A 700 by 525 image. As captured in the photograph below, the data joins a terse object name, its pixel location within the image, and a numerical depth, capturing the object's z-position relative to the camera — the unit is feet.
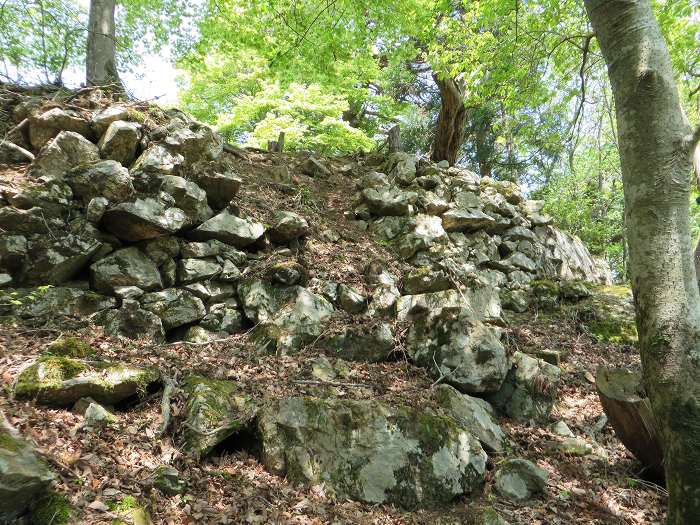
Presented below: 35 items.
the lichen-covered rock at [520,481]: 13.35
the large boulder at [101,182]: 18.65
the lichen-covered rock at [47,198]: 17.03
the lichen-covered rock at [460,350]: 17.74
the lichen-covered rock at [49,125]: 19.43
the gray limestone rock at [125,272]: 17.69
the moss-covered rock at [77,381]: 11.10
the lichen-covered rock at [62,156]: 18.45
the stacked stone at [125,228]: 16.83
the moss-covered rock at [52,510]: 7.94
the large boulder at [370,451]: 12.40
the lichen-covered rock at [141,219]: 18.47
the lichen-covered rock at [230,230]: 21.39
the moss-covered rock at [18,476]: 7.48
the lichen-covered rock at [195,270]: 19.69
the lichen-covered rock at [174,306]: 18.03
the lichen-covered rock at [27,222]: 16.42
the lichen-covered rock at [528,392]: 17.79
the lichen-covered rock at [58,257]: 16.69
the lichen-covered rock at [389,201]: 30.30
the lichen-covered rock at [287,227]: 23.71
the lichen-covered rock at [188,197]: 20.52
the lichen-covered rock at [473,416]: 15.38
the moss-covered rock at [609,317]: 25.35
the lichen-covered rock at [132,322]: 16.63
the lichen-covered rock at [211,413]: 11.91
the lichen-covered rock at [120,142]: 20.21
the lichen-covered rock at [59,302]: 15.43
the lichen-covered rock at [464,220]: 31.22
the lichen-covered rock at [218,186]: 22.24
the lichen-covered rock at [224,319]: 19.16
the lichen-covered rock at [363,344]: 18.85
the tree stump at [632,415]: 13.64
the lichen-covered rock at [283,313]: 18.39
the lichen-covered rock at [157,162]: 20.52
